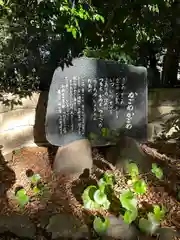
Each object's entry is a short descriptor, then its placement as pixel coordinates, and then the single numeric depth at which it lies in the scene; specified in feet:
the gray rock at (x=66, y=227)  4.78
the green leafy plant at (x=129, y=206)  4.88
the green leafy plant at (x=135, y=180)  5.32
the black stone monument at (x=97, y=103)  6.43
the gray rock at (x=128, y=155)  6.29
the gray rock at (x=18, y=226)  4.84
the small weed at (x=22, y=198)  5.36
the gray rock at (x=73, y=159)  6.18
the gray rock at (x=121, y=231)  4.85
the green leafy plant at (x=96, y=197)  5.02
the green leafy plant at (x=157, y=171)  5.81
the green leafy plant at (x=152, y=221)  4.86
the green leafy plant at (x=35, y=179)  5.82
